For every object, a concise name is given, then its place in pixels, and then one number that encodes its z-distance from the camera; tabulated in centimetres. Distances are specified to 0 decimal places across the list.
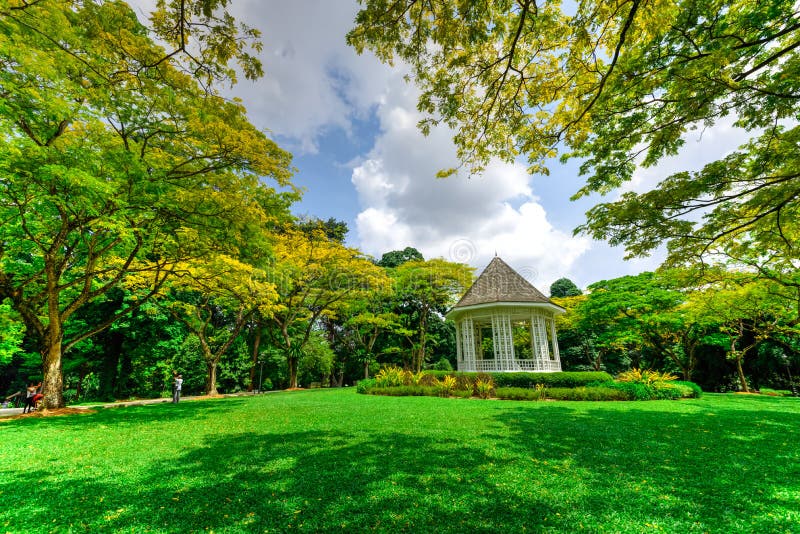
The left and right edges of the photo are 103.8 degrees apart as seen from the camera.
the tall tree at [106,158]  574
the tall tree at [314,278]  1777
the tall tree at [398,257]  3103
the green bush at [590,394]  1109
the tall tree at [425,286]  2342
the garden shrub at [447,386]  1273
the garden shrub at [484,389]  1210
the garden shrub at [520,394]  1145
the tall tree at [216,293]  1151
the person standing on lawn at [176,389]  1328
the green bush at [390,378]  1446
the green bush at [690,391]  1202
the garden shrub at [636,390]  1109
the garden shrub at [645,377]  1191
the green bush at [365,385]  1450
